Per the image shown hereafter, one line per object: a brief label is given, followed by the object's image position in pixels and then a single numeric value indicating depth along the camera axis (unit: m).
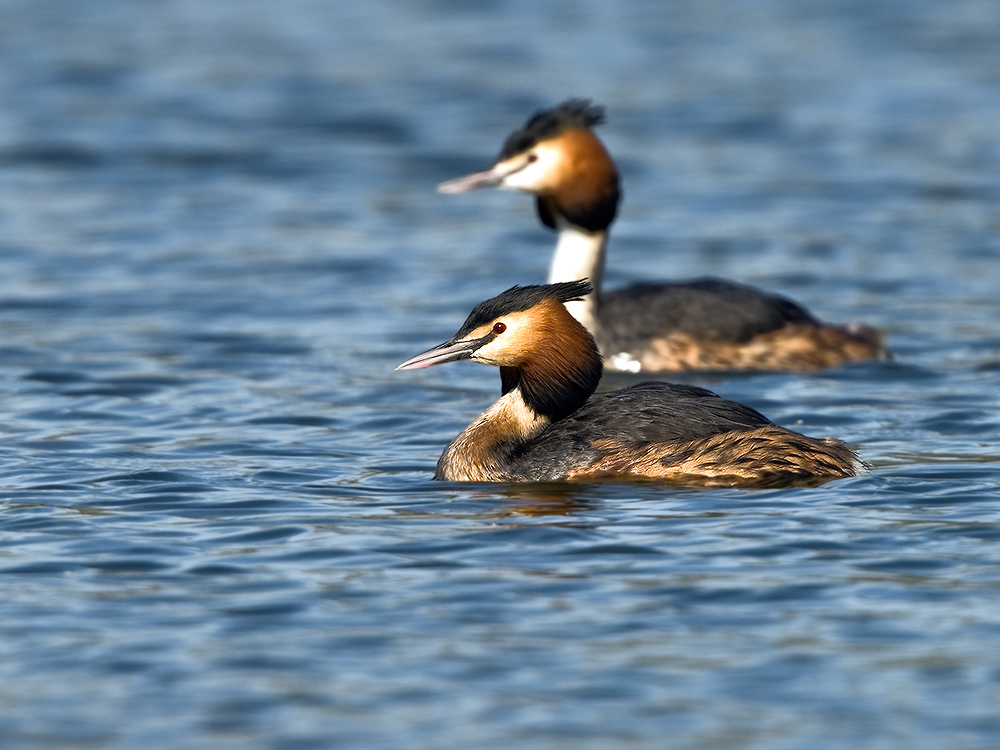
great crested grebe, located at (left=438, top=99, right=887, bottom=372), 24.58
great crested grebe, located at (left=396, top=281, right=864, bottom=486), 17.61
